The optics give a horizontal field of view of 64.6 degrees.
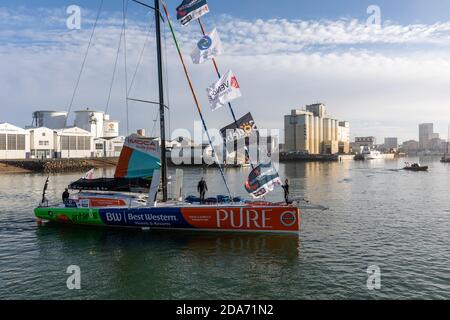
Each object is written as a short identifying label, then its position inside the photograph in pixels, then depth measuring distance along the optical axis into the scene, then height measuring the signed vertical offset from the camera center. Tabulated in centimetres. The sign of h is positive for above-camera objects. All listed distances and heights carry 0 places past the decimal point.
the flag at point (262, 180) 1930 -136
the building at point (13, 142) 9012 +383
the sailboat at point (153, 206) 1873 -278
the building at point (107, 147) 11491 +299
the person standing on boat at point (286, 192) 1938 -209
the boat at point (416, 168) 8512 -340
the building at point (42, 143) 9875 +390
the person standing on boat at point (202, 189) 2046 -195
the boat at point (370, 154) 18144 +10
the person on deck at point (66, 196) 2214 -246
